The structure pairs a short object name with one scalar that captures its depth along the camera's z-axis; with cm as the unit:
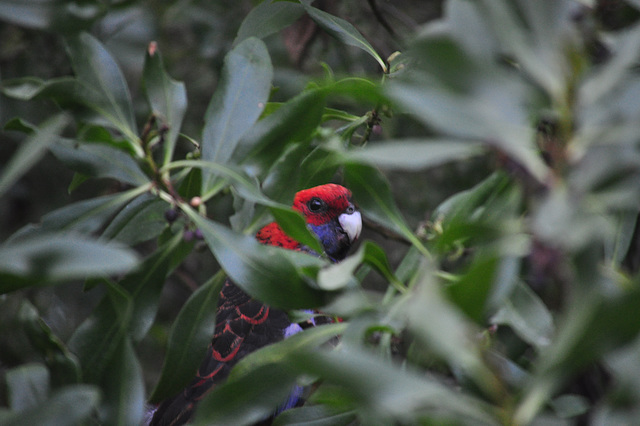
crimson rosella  483
